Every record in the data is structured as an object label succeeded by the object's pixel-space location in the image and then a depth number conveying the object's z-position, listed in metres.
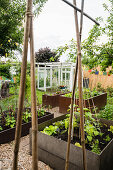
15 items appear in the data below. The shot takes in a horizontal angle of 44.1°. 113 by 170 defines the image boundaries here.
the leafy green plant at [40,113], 3.19
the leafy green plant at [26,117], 2.89
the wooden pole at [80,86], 0.94
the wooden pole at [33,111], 0.65
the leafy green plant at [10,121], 2.61
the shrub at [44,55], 12.37
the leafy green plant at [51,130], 2.05
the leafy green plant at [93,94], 4.55
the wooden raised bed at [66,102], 4.20
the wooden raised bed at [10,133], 2.37
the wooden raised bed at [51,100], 4.95
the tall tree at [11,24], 4.95
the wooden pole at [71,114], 1.01
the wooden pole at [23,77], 0.66
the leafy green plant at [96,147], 1.60
